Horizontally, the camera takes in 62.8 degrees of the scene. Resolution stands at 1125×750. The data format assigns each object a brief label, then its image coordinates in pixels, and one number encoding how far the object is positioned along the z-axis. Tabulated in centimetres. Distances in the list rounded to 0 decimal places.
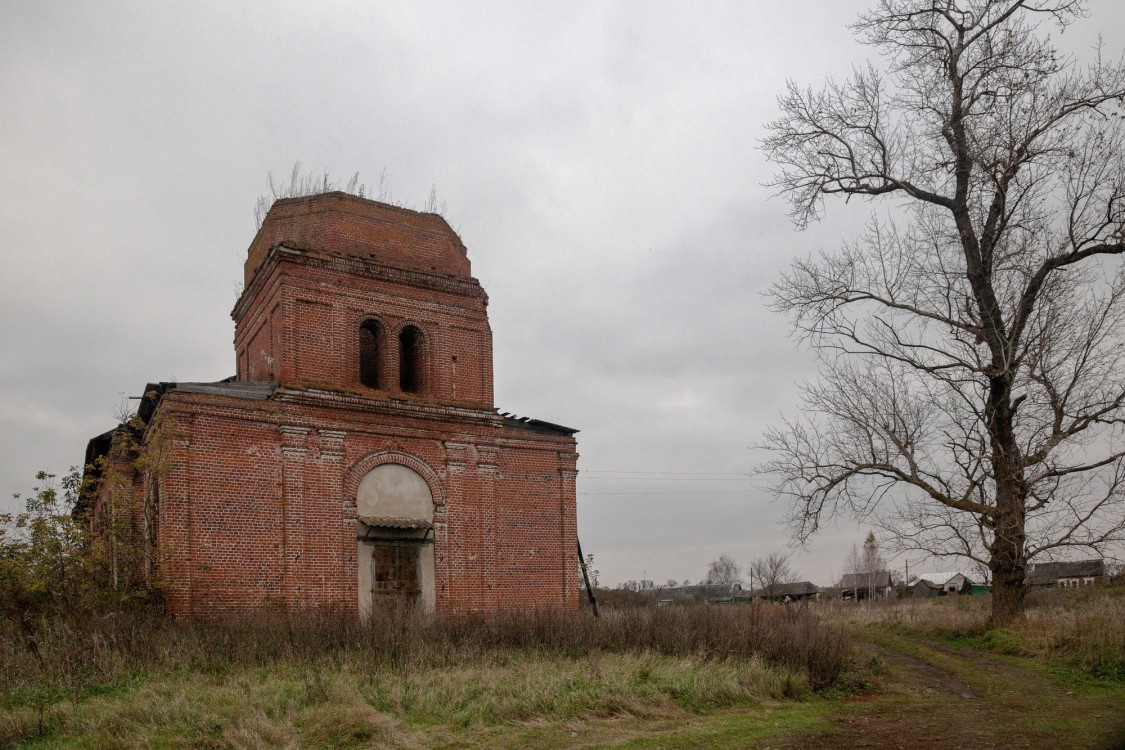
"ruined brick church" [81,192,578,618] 1667
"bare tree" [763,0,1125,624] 1752
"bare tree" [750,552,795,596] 6392
